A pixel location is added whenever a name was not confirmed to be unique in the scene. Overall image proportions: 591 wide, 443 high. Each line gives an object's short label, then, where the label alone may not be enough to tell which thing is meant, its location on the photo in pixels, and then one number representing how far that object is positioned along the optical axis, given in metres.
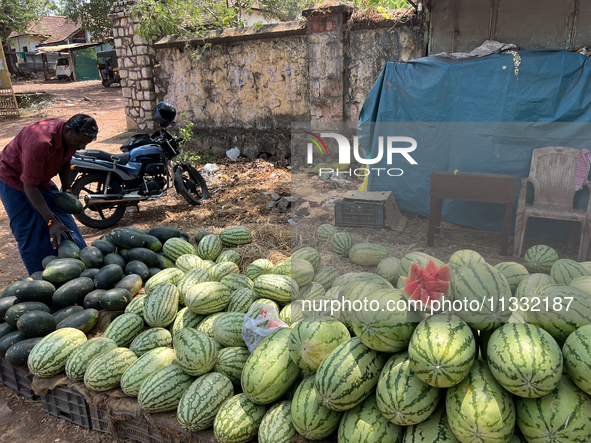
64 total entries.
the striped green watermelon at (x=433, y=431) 1.67
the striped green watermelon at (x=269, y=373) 2.11
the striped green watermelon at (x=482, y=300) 1.76
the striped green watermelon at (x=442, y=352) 1.58
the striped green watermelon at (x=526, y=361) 1.52
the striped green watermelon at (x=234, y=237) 4.62
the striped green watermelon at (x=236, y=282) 3.27
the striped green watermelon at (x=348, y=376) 1.78
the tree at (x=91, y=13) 22.83
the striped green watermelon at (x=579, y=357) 1.55
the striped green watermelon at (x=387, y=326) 1.76
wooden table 5.13
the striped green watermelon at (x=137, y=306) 3.17
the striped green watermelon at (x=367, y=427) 1.76
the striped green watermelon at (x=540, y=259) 3.17
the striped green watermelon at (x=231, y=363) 2.45
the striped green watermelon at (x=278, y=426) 2.00
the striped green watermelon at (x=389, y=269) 3.00
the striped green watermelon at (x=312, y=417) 1.92
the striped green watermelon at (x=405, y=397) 1.65
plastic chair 5.01
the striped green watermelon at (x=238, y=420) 2.09
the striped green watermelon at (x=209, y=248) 4.23
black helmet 7.15
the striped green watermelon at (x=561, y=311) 1.72
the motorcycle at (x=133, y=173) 6.55
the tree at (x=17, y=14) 23.75
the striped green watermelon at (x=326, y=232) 5.16
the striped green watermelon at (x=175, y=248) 4.20
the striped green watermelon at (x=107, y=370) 2.58
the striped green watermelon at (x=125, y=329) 2.95
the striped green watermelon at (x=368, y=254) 4.23
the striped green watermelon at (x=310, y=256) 3.69
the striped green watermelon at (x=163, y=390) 2.33
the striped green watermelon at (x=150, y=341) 2.80
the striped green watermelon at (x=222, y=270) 3.57
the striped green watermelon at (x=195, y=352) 2.40
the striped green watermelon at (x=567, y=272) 2.44
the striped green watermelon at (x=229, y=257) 4.04
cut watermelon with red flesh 1.78
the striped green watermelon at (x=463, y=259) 2.08
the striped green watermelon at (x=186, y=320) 2.92
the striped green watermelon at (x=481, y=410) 1.55
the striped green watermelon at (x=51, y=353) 2.80
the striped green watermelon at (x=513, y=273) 2.28
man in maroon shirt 3.84
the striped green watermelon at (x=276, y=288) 2.96
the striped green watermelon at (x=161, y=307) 2.96
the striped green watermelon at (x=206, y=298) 2.91
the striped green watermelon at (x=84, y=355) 2.72
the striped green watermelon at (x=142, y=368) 2.50
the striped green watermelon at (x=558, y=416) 1.53
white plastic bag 2.46
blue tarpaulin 5.33
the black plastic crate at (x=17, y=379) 3.06
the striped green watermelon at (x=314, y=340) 2.00
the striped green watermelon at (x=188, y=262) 3.76
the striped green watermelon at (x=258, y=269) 3.57
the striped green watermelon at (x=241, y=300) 2.99
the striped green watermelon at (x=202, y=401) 2.21
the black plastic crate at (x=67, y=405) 2.80
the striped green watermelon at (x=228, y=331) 2.62
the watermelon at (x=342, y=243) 4.62
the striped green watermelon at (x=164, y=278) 3.36
